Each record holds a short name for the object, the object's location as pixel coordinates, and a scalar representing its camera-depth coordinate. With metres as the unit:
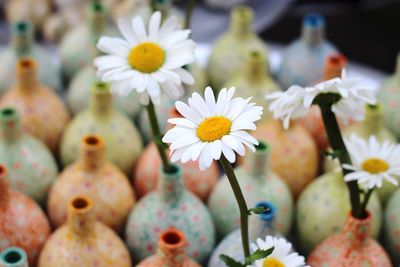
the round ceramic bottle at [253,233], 0.74
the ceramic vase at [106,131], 0.86
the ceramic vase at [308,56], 0.95
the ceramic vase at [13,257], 0.70
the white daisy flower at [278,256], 0.67
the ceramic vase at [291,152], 0.86
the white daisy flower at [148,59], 0.70
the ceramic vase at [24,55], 0.93
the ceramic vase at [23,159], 0.82
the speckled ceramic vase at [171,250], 0.71
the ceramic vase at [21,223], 0.76
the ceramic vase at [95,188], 0.80
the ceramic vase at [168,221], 0.79
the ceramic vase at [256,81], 0.89
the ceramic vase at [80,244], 0.75
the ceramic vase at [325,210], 0.80
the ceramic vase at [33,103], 0.87
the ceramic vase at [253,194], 0.81
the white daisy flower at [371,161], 0.70
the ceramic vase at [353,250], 0.74
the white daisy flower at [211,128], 0.62
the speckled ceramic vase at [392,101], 0.90
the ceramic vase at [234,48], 0.95
